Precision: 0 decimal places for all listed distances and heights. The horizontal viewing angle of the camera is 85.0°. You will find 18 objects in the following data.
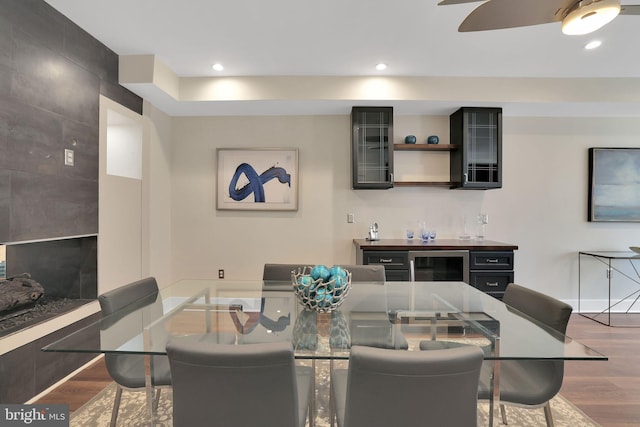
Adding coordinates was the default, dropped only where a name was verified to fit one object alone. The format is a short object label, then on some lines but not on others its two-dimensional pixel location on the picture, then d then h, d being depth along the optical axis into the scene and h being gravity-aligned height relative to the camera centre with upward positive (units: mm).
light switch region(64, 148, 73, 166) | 2539 +396
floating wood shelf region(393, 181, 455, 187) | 3996 +350
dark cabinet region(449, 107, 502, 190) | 3789 +734
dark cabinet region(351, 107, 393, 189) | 3828 +741
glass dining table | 1341 -515
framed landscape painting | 4125 +387
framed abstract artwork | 4137 +408
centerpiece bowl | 1729 -377
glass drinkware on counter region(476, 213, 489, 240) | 4090 -126
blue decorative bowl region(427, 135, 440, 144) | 4004 +860
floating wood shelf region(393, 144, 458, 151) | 3951 +765
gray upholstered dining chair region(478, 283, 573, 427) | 1493 -747
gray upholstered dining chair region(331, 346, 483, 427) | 1013 -519
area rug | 1993 -1198
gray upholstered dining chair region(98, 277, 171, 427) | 1636 -740
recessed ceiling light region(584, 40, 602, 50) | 2867 +1424
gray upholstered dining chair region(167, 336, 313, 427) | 1058 -540
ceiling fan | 1356 +909
